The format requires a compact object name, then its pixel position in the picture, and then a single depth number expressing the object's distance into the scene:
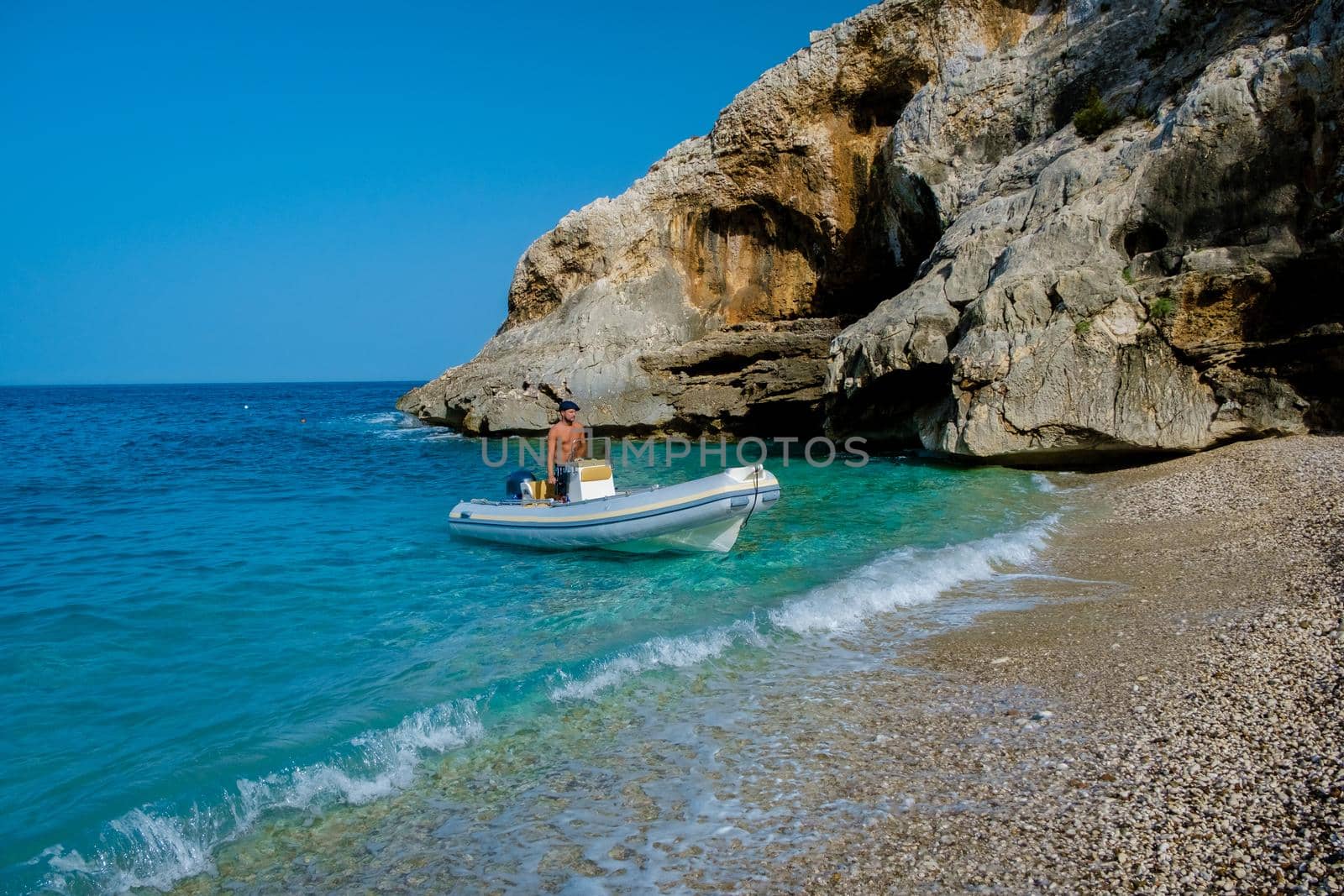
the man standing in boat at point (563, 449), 12.52
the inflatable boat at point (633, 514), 10.72
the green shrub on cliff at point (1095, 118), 18.11
